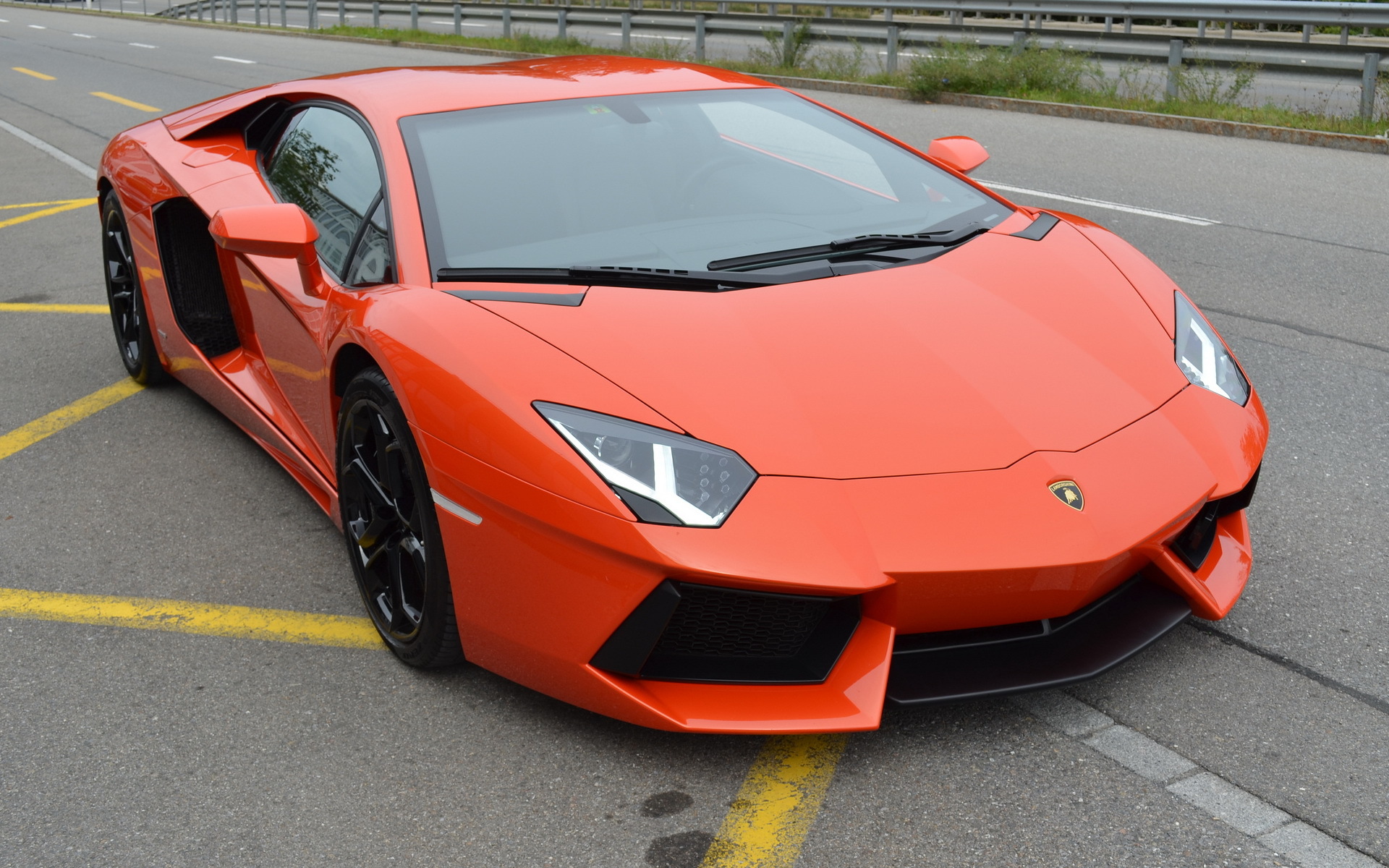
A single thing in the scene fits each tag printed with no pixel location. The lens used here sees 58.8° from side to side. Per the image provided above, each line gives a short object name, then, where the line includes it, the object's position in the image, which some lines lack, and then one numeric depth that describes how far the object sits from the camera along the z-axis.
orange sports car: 2.21
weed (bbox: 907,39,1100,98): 12.92
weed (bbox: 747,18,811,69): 16.31
